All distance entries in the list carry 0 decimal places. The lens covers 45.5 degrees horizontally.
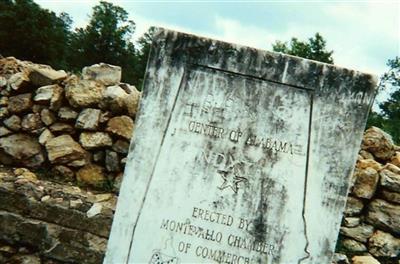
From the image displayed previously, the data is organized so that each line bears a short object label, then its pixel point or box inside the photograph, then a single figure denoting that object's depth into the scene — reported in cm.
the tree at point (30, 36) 1912
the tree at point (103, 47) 2061
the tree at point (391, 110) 1977
